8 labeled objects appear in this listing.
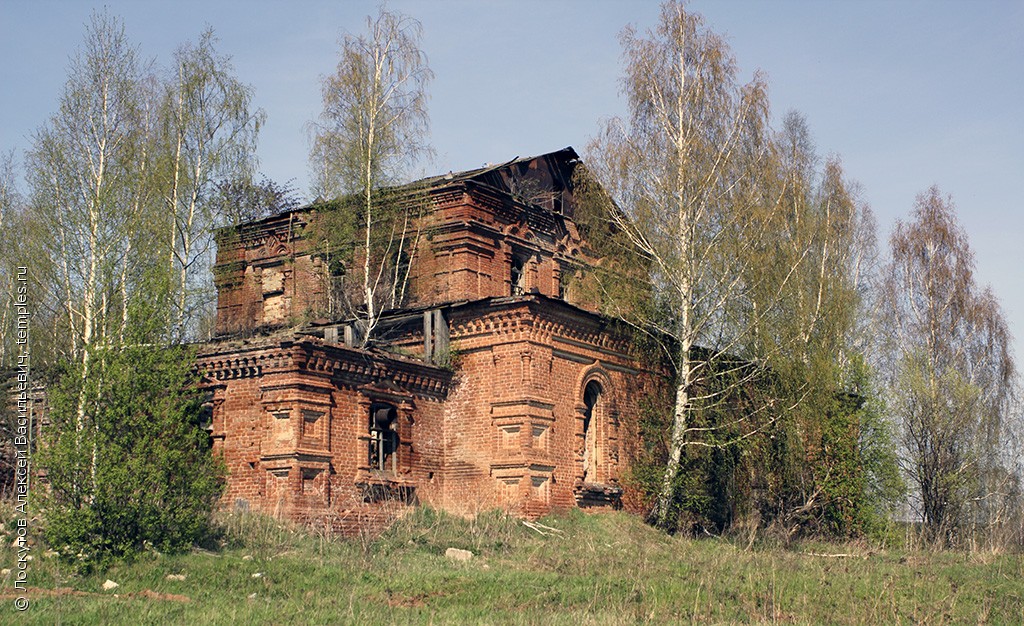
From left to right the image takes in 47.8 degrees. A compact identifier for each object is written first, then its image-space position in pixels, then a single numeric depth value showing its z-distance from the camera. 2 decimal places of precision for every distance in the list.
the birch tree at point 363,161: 24.09
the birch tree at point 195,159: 24.41
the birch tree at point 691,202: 22.22
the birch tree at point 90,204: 18.66
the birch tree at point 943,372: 28.36
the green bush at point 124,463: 15.11
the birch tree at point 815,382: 23.14
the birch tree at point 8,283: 26.34
